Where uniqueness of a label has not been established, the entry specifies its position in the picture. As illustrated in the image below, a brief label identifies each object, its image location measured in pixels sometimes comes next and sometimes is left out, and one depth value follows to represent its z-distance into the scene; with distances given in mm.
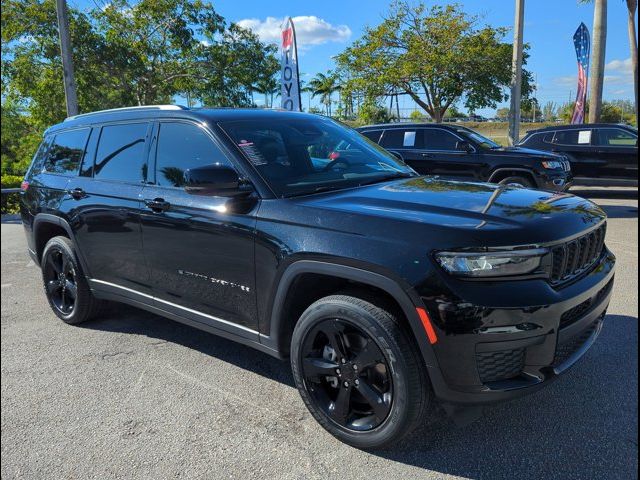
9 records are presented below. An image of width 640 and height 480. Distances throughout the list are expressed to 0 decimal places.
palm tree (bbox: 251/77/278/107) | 21391
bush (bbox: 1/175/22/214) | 14439
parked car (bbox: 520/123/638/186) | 11680
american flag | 18500
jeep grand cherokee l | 2256
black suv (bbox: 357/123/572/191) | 9312
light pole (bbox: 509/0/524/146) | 15405
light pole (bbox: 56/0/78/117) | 12578
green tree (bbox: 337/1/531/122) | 20531
